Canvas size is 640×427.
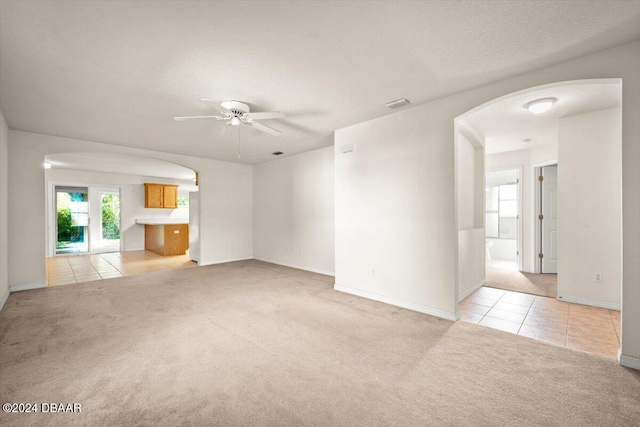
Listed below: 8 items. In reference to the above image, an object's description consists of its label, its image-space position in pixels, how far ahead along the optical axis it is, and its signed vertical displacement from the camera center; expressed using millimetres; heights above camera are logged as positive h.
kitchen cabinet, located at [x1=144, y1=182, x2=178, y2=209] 9609 +650
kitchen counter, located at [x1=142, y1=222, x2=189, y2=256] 8164 -769
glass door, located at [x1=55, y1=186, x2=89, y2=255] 8430 -198
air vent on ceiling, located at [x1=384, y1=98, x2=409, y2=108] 3425 +1420
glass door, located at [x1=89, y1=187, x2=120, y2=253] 8914 -245
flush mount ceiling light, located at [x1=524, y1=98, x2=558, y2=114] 3312 +1329
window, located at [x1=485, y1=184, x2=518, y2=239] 7879 +9
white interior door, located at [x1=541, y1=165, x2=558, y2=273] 5551 -166
